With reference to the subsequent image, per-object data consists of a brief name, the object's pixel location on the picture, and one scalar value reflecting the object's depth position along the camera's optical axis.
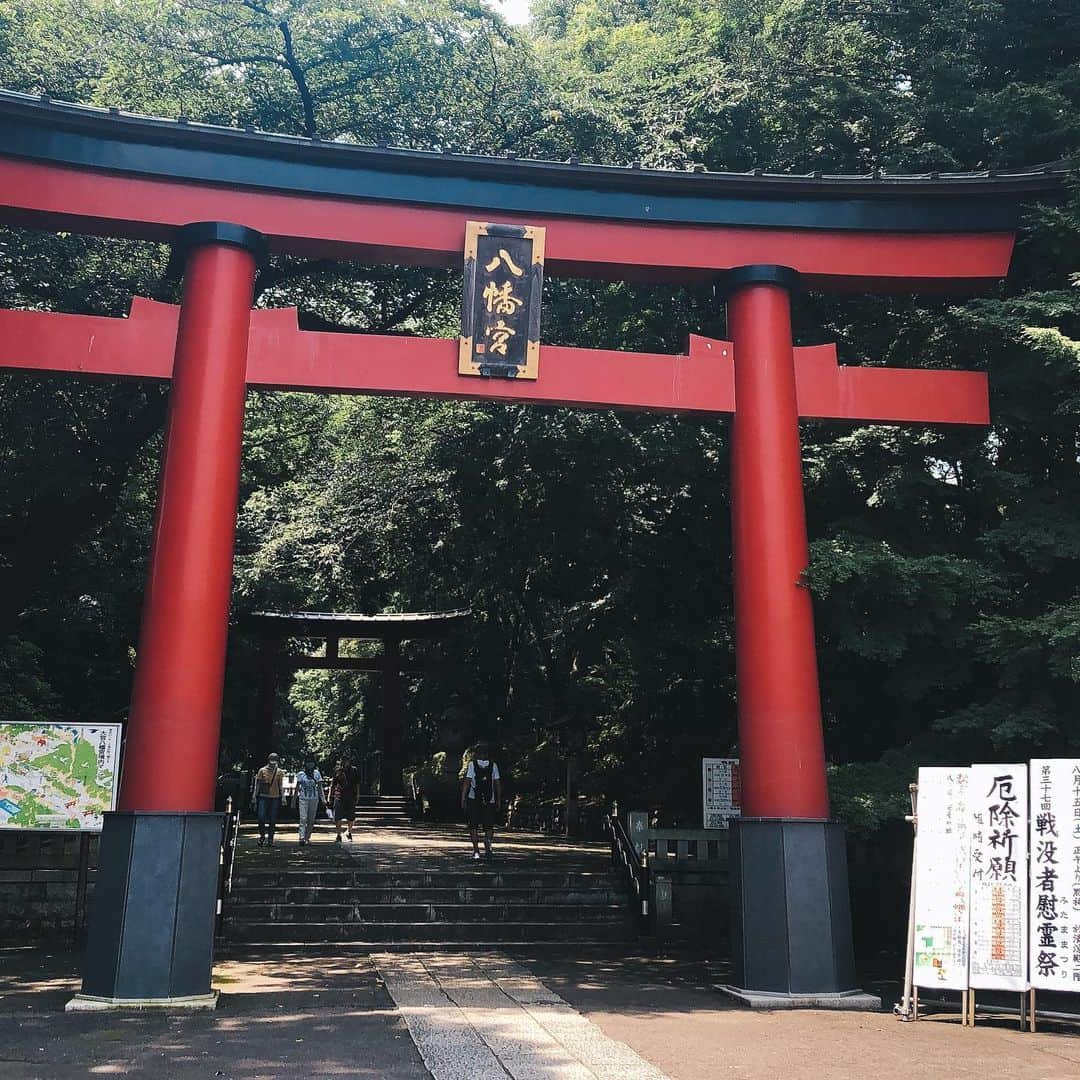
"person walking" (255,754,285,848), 15.92
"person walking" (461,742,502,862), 13.93
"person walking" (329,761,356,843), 17.98
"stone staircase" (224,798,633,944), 11.30
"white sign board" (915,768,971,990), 7.25
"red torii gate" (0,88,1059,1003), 7.83
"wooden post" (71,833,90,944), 11.15
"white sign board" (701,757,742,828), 12.27
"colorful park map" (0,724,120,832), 9.45
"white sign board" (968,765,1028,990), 7.05
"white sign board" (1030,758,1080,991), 6.87
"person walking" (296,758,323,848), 16.94
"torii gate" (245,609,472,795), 25.16
